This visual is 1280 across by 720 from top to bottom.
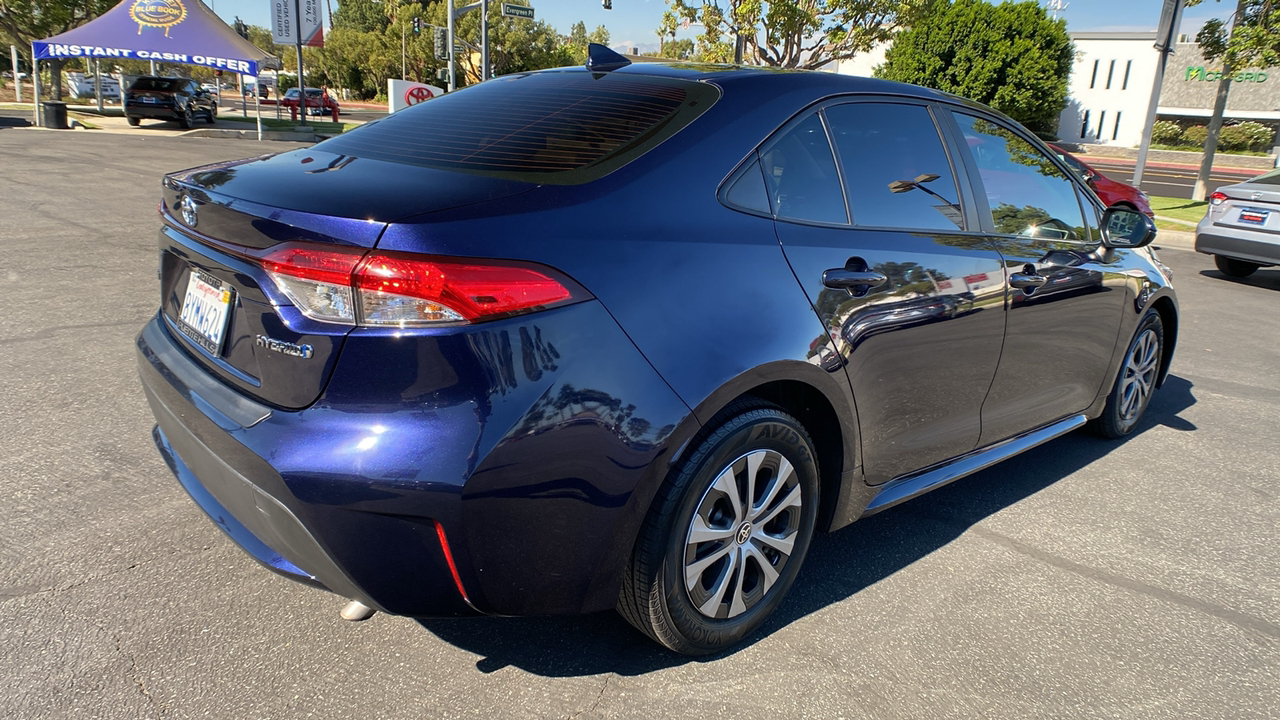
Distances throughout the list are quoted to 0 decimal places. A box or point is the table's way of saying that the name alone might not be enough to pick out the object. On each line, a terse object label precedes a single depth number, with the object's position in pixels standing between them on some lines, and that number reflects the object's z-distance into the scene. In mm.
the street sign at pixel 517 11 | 22188
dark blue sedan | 1893
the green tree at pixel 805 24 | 20062
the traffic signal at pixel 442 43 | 28406
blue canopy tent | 22766
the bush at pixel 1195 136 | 42312
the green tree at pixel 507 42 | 61688
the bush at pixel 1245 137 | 41219
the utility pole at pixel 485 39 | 28016
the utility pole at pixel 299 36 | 29672
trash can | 23578
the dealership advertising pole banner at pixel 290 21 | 30266
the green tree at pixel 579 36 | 74750
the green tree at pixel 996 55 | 35344
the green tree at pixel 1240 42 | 14242
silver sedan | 9203
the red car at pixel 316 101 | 41072
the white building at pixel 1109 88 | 46688
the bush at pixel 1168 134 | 43469
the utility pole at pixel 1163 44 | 13562
